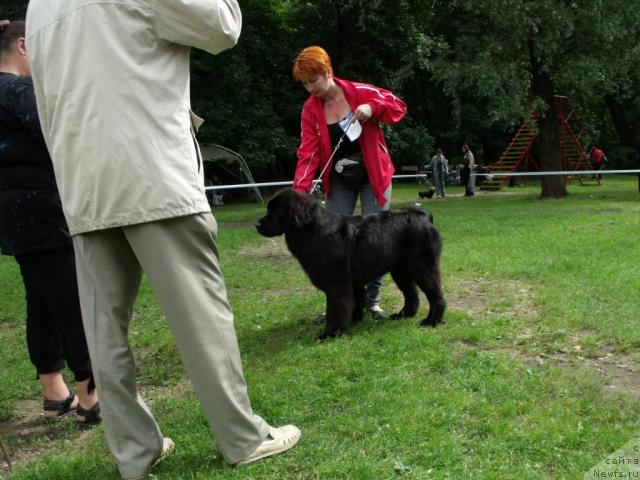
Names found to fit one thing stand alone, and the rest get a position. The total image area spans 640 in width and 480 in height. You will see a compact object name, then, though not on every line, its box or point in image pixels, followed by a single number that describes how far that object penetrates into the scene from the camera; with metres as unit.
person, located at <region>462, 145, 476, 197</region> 21.66
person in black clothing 3.35
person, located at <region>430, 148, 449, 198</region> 22.55
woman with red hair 4.95
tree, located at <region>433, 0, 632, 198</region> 15.00
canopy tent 20.41
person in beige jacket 2.48
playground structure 24.67
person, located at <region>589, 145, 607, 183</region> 25.47
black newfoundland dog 4.76
